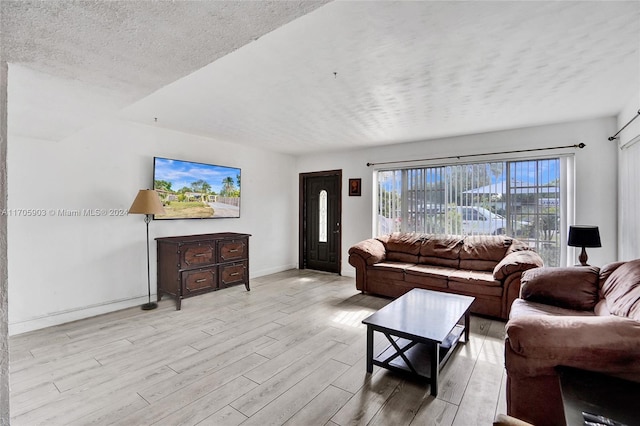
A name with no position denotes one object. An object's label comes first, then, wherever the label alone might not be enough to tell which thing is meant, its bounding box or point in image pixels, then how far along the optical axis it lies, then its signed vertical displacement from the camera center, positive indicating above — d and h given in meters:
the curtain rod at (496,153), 3.66 +0.85
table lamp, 3.01 -0.25
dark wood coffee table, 2.10 -0.87
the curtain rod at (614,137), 3.33 +0.88
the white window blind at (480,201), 3.93 +0.18
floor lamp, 3.58 +0.10
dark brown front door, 5.80 -0.15
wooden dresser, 3.74 -0.69
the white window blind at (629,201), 2.79 +0.13
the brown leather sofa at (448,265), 3.36 -0.73
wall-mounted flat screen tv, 4.08 +0.36
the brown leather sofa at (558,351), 1.38 -0.68
